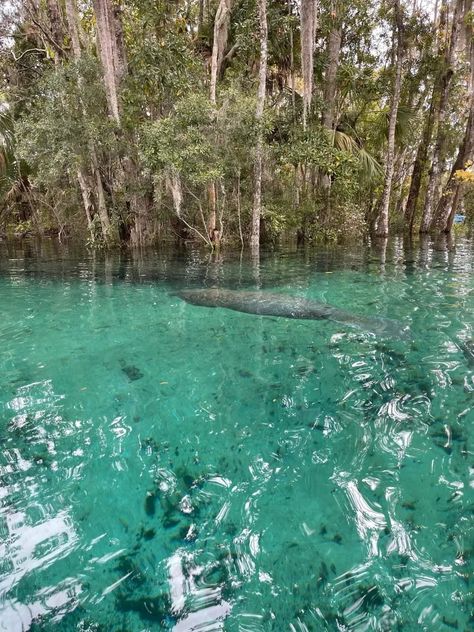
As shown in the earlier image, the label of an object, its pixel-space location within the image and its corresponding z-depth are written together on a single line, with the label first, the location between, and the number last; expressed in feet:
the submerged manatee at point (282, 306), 16.30
